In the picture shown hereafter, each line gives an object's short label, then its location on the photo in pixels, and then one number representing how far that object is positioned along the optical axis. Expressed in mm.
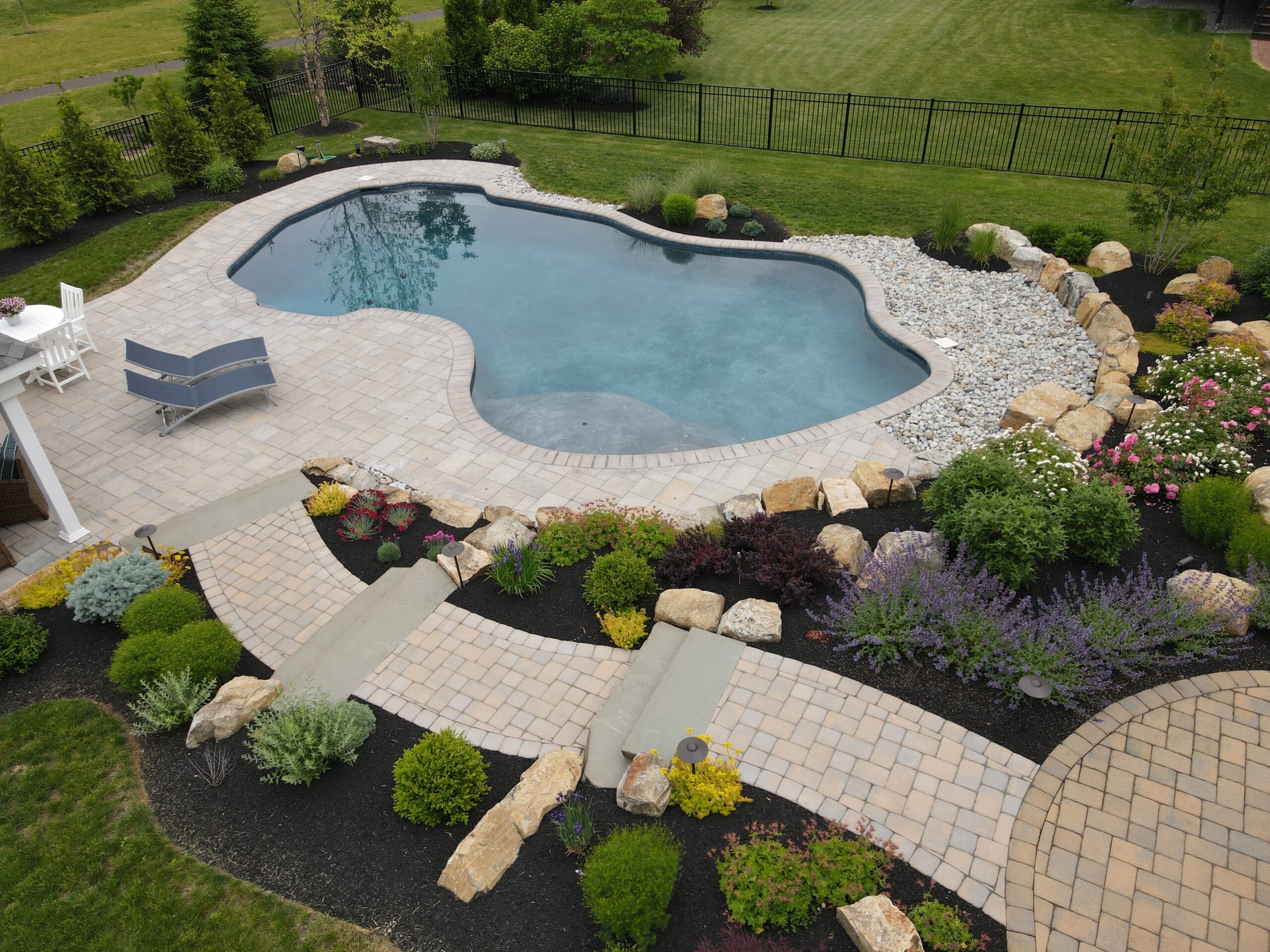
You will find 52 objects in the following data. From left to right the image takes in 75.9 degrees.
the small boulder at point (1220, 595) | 6426
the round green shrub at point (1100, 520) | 6914
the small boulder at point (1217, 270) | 11758
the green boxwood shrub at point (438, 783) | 5418
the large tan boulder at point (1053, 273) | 12398
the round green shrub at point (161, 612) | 6855
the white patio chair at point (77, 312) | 11586
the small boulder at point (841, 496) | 8094
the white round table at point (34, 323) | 10430
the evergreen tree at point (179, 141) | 16438
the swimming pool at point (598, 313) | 10883
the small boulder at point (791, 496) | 8172
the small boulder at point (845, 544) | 7262
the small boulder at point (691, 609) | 6801
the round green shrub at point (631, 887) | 4566
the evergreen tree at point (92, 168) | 15328
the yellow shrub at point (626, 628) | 6793
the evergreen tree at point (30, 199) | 14148
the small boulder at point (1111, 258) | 12523
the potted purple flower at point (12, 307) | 10266
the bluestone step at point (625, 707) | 5762
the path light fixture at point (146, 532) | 7268
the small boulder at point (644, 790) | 5328
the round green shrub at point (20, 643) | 6785
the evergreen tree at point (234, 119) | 18000
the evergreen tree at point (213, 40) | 21312
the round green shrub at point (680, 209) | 14977
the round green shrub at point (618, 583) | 7016
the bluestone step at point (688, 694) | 5871
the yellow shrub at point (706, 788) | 5359
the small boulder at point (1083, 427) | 8695
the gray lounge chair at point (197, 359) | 10453
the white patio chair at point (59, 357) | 11023
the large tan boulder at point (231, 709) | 6125
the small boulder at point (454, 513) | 8273
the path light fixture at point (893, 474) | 7711
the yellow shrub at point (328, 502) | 8445
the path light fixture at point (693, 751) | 5352
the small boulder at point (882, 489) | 8109
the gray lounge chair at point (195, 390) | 9961
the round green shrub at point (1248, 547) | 6816
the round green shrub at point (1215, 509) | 7211
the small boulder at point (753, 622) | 6617
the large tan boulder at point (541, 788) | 5375
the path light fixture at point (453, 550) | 7285
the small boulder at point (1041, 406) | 9289
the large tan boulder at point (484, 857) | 5047
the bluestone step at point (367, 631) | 6688
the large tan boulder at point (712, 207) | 15211
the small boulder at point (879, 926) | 4512
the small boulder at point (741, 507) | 8000
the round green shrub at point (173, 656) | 6418
